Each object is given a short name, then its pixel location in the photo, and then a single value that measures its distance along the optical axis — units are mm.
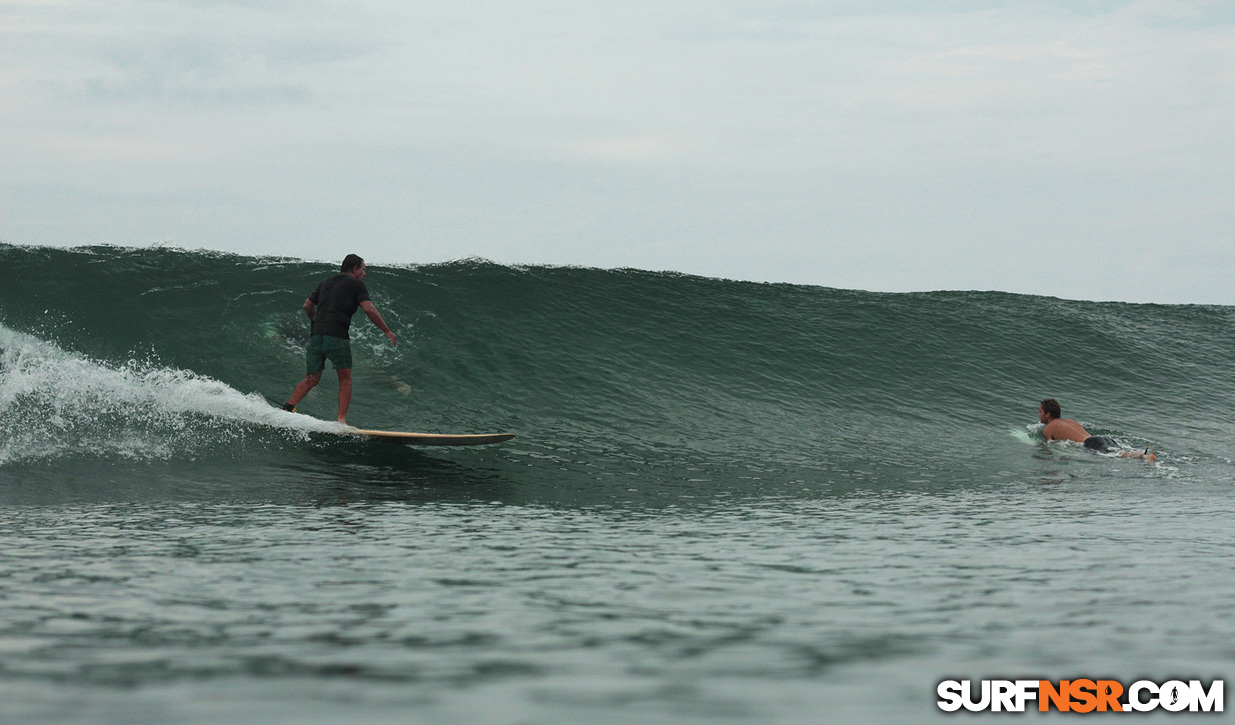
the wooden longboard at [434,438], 19719
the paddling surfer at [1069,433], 23906
